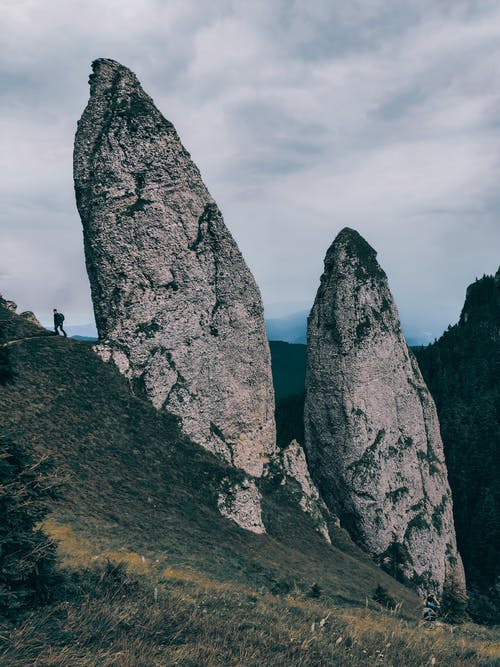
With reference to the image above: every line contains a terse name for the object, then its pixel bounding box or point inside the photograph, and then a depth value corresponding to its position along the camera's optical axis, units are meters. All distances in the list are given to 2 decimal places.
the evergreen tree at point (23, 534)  10.79
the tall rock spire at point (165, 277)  38.97
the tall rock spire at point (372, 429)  45.38
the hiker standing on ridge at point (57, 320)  37.94
